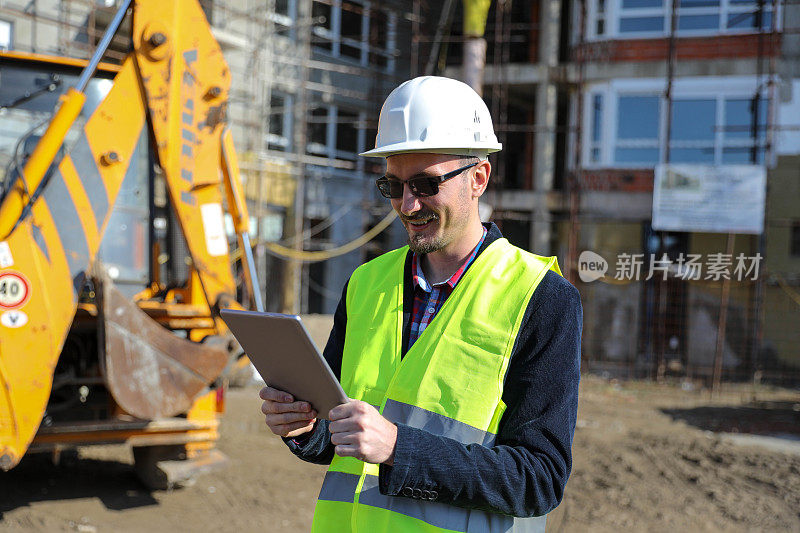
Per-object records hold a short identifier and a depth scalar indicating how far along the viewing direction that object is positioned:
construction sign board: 14.60
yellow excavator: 4.86
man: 1.88
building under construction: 14.54
